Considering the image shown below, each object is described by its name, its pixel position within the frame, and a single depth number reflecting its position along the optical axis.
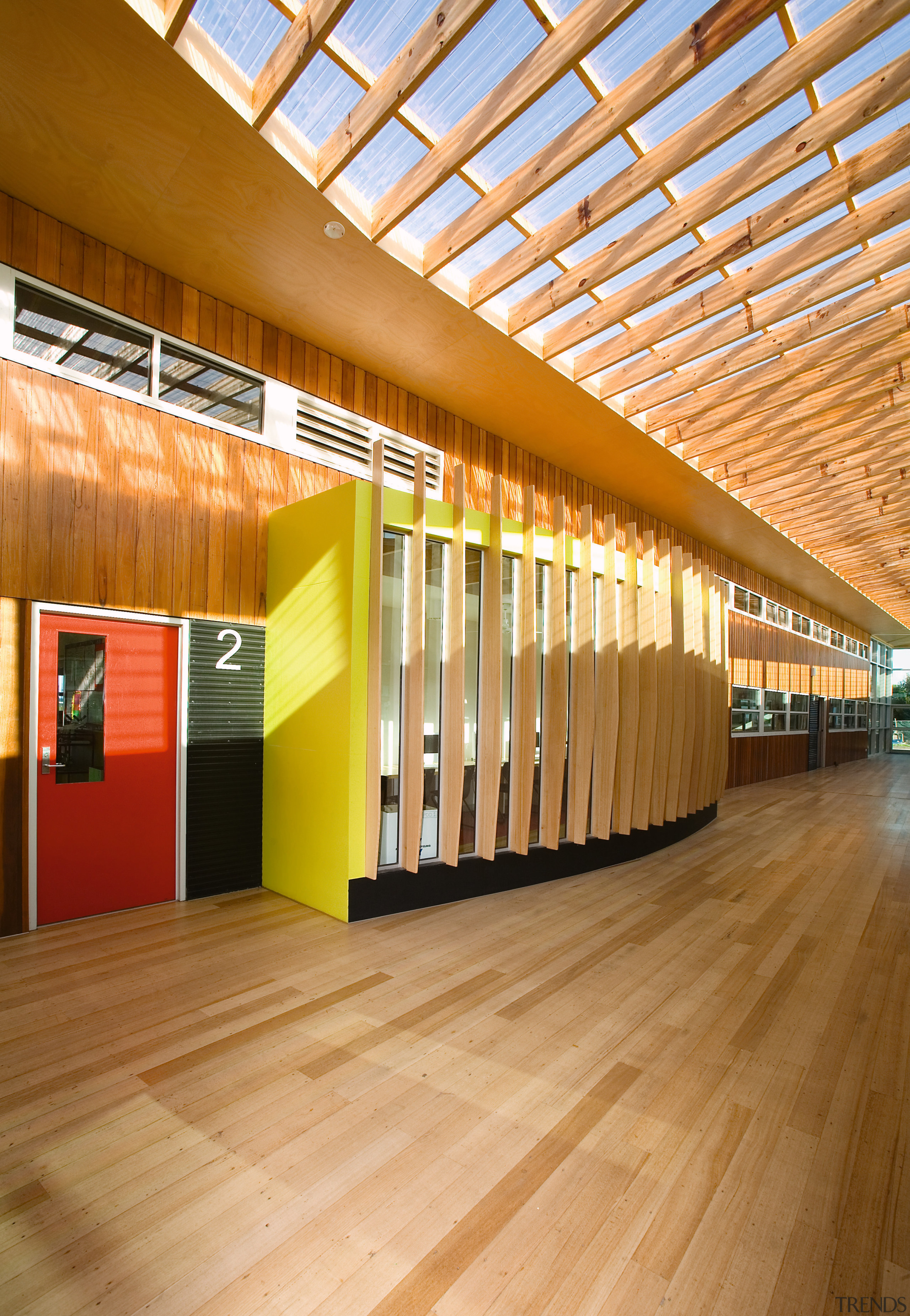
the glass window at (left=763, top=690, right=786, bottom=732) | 15.45
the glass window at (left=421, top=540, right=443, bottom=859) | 5.29
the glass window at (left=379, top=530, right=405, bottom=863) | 5.04
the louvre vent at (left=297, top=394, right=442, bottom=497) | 6.20
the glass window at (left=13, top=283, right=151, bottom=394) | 4.46
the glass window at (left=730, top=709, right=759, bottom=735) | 13.70
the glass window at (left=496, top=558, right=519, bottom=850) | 5.82
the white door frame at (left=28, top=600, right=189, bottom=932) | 4.42
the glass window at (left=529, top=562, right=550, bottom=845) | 6.08
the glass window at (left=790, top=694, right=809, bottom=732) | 17.31
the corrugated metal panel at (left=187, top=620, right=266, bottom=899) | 5.31
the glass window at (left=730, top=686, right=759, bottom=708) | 13.66
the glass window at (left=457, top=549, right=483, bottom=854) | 5.54
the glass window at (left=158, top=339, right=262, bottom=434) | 5.22
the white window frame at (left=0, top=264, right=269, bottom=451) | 4.32
